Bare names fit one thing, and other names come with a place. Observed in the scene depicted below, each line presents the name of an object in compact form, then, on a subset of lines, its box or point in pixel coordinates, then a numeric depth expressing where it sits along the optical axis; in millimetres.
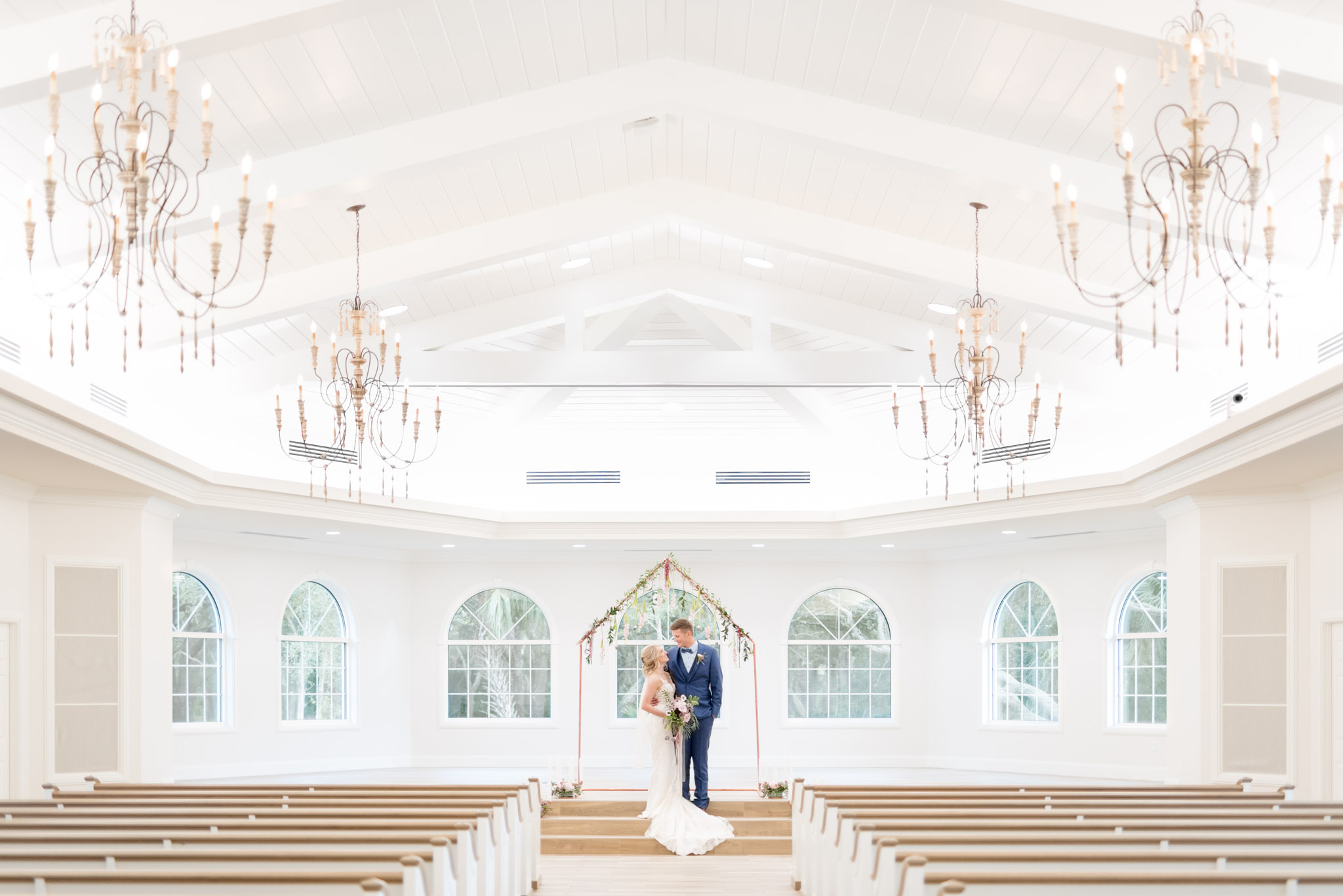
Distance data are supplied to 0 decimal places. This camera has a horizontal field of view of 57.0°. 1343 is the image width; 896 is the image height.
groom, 10016
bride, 9875
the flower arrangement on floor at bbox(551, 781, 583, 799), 11531
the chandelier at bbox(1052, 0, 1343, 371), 4051
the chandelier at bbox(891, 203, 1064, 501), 7473
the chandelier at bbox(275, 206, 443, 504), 11579
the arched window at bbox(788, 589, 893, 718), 16438
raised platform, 10148
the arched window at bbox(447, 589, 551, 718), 16359
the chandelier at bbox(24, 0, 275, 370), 4121
